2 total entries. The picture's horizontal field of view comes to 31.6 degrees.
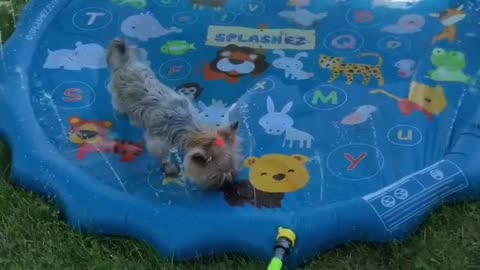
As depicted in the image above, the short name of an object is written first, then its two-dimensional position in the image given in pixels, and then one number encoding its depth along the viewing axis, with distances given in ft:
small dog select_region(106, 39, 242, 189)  6.82
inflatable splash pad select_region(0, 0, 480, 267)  6.83
